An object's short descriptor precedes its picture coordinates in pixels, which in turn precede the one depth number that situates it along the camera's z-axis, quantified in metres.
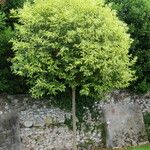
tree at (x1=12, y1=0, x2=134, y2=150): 10.84
